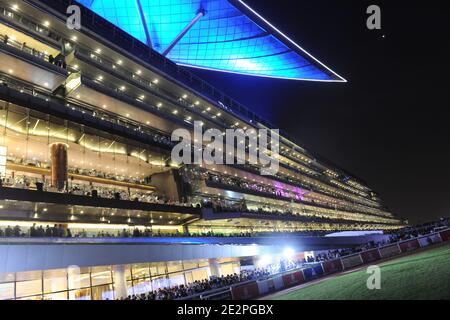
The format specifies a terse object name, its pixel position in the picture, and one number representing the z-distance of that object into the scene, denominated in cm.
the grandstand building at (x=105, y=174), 2416
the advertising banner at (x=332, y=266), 2664
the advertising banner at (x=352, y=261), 2739
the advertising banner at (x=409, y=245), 2836
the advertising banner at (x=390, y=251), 2795
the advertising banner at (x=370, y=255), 2780
